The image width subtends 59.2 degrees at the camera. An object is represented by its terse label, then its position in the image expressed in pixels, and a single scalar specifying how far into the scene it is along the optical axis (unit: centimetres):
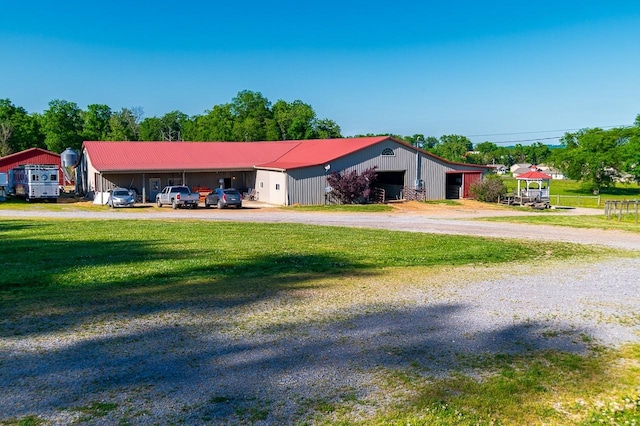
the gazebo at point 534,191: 4372
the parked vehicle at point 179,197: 3634
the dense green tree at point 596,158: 8619
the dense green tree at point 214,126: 9066
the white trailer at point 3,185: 3981
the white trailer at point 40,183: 3962
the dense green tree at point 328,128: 9394
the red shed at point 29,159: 5509
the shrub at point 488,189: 4481
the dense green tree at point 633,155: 7381
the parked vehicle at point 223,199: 3706
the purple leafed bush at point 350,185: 4044
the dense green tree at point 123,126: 9869
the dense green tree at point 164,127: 11325
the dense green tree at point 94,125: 8875
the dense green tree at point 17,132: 7756
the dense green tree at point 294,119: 9081
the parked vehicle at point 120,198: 3659
